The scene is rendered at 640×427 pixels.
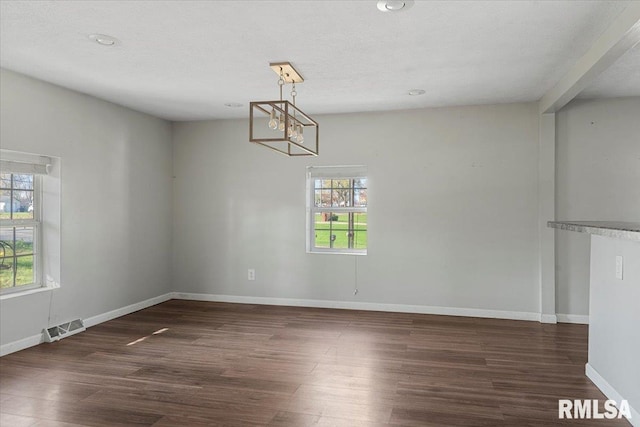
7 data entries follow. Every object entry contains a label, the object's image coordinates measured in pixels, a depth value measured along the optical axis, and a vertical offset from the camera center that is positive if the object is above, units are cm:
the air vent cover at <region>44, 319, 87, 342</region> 406 -115
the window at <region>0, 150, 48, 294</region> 392 -10
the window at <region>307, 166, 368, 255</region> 550 +4
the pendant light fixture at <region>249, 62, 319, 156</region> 310 +102
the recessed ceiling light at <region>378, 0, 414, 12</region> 246 +119
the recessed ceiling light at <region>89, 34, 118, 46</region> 299 +121
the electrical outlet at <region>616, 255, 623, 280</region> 272 -33
